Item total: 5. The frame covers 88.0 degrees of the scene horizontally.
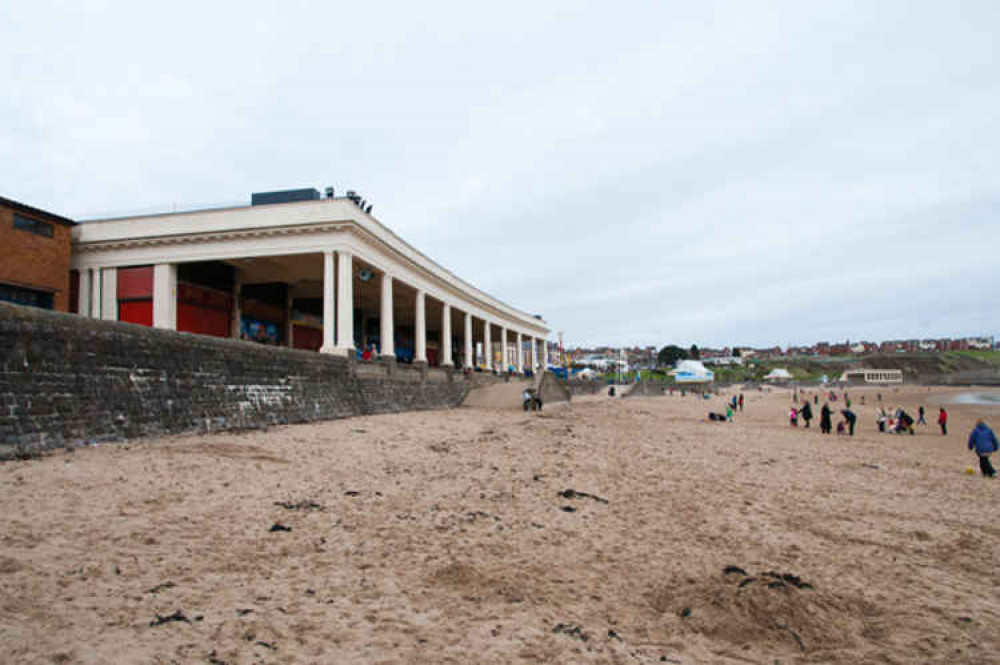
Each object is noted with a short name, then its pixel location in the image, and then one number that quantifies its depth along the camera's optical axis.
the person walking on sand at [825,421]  22.73
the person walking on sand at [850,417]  21.27
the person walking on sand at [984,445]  12.20
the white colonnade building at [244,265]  23.91
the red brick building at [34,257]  19.92
